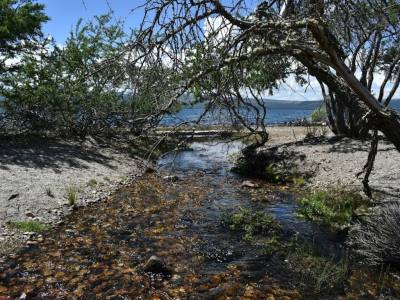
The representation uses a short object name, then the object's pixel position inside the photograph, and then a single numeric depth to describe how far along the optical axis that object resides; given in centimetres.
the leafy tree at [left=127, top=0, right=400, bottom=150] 657
